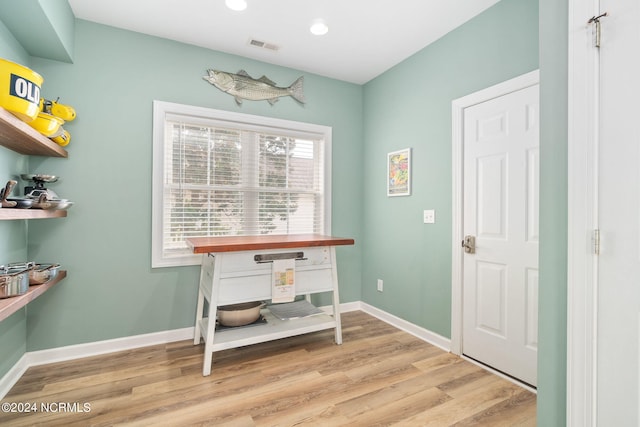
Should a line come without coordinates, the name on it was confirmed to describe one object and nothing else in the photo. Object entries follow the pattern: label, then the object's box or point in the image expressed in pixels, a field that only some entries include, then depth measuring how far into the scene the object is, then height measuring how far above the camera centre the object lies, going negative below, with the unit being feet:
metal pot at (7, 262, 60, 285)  6.35 -1.27
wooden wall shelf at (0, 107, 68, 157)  4.83 +1.39
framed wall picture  10.10 +1.44
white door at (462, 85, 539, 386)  6.93 -0.36
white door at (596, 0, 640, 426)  3.54 -0.01
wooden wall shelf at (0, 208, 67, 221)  5.16 -0.02
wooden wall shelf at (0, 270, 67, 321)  4.97 -1.55
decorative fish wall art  9.75 +4.20
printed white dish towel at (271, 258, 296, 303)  7.93 -1.70
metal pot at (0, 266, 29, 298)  5.45 -1.26
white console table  7.32 -1.64
